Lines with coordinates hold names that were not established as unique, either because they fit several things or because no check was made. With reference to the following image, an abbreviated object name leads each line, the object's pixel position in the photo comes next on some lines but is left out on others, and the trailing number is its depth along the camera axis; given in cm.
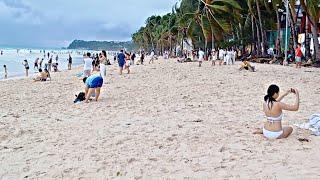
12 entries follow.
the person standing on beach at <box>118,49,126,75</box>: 2076
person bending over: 1140
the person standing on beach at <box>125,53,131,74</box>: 2361
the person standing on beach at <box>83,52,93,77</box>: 1562
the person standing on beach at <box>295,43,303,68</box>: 2415
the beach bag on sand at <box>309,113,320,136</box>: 659
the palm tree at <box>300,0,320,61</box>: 2223
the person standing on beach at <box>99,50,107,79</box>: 1540
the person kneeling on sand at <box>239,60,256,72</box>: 2169
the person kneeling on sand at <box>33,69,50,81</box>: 2186
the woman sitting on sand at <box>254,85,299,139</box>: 629
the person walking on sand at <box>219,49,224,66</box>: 3077
